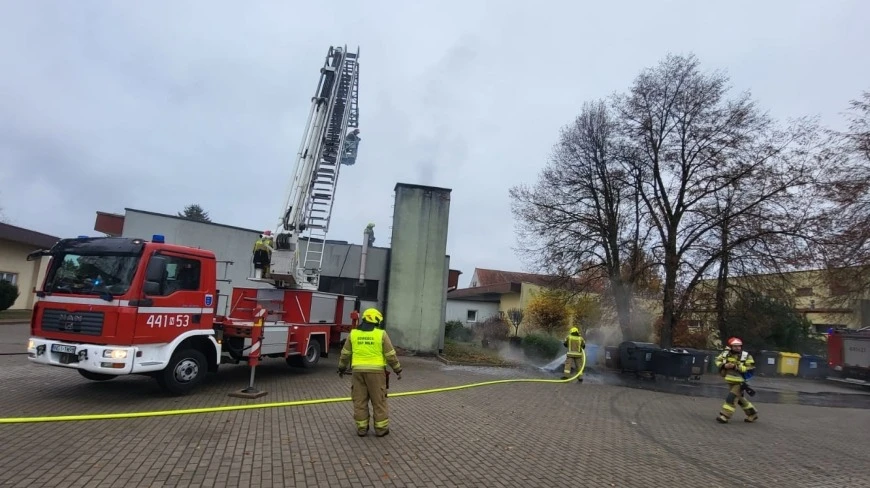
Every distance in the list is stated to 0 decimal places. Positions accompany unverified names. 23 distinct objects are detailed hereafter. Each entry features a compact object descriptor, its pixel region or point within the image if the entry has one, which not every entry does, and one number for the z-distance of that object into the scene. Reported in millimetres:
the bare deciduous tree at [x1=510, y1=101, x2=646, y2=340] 21125
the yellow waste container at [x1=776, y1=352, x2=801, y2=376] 22406
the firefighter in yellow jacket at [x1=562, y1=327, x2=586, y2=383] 14961
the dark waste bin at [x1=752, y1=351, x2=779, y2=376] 22250
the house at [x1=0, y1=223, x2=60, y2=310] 22047
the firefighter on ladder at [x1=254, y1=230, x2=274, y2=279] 11844
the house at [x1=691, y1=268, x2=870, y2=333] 18234
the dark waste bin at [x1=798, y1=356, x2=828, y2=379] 22359
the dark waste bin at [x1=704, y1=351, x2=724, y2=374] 20567
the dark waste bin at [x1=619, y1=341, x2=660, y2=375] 17234
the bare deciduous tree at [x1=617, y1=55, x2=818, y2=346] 18797
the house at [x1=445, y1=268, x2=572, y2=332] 35688
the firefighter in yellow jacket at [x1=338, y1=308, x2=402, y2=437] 6359
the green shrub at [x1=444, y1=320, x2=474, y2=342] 26431
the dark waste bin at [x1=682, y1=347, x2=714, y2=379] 17938
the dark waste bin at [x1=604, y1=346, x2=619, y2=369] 18938
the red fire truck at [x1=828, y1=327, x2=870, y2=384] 19719
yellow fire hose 5918
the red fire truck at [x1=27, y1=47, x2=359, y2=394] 7266
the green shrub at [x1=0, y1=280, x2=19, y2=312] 18656
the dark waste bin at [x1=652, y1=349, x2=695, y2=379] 16953
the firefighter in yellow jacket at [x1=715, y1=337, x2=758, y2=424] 9477
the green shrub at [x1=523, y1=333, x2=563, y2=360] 24169
